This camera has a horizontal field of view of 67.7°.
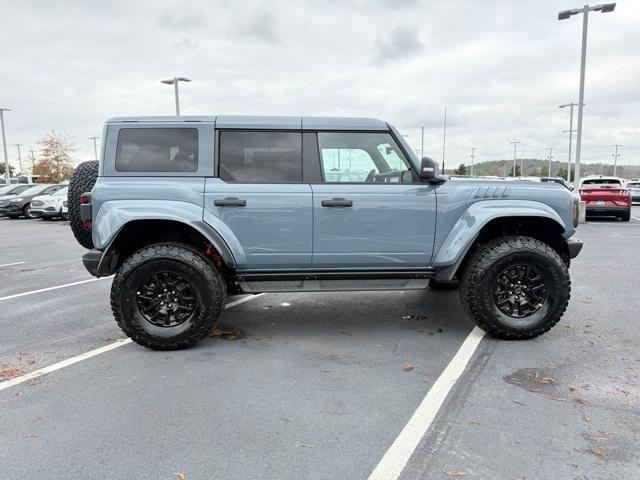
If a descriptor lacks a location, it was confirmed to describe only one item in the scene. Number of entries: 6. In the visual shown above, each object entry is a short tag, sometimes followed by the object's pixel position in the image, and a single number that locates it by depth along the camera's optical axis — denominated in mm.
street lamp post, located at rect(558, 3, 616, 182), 18781
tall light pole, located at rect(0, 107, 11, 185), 39753
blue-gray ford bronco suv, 4117
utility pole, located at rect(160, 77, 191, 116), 25231
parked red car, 15812
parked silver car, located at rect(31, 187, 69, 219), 19125
